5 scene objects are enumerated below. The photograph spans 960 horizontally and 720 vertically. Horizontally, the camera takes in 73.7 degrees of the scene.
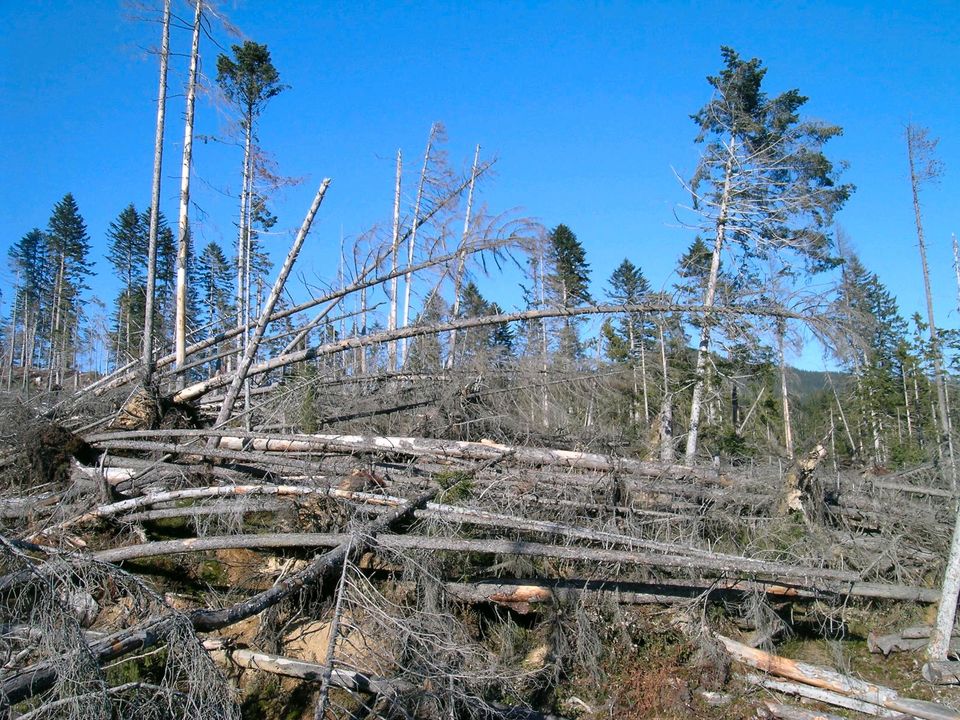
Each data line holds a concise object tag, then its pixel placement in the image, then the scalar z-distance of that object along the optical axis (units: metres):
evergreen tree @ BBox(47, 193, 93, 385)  39.56
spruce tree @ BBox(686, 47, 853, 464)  13.11
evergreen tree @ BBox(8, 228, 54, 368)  42.22
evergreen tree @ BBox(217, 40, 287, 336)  16.89
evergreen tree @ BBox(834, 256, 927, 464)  20.25
